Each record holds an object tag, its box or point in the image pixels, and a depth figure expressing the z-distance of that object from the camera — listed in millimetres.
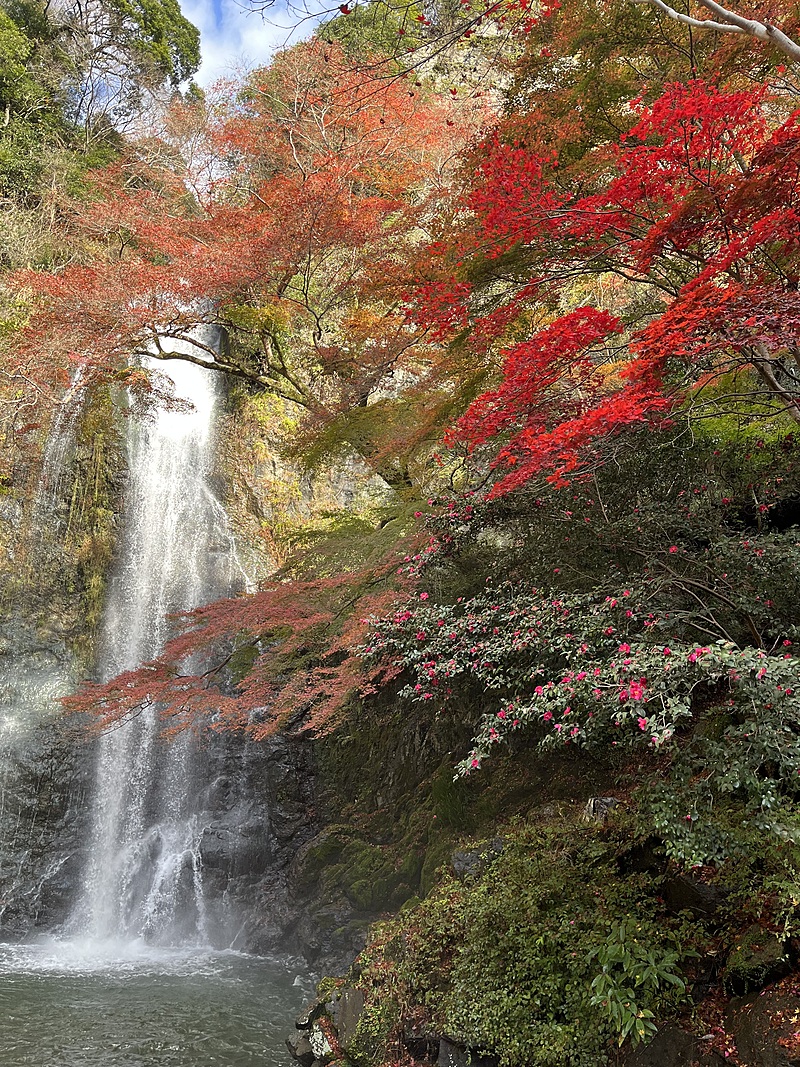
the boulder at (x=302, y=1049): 5477
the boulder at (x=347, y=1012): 5191
